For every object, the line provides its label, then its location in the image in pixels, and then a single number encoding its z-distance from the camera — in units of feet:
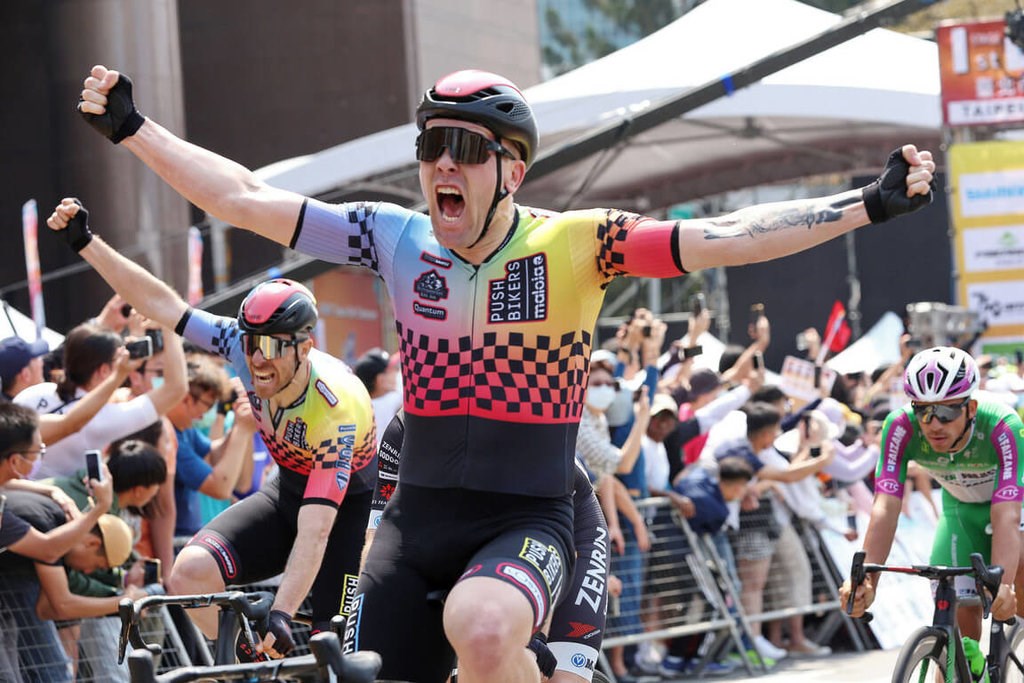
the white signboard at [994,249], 57.88
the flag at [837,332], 58.75
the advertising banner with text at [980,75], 57.16
